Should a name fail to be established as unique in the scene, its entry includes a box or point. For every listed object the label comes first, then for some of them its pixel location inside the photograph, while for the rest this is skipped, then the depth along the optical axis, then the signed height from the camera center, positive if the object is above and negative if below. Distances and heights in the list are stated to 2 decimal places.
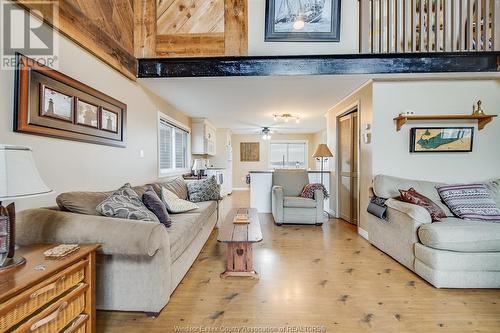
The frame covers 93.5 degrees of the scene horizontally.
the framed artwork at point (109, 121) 2.47 +0.48
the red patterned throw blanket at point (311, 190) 4.32 -0.46
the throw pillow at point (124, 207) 1.83 -0.35
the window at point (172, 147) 4.43 +0.39
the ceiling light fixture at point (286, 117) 5.45 +1.17
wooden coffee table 2.29 -0.88
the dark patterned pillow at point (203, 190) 3.82 -0.42
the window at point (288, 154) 9.72 +0.48
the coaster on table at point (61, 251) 1.22 -0.47
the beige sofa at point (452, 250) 2.14 -0.79
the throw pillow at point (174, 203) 2.93 -0.49
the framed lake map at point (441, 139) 3.27 +0.39
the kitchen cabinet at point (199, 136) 6.07 +0.75
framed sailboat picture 3.12 +1.93
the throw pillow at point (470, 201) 2.54 -0.40
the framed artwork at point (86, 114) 2.12 +0.48
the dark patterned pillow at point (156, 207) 2.34 -0.43
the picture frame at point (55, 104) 1.76 +0.48
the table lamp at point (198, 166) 6.04 -0.03
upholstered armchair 4.16 -0.77
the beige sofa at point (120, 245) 1.48 -0.55
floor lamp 4.58 +0.27
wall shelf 3.11 +0.66
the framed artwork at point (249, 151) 9.61 +0.58
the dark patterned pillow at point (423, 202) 2.51 -0.39
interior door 4.14 +0.02
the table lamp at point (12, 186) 0.97 -0.10
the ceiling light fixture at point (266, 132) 7.27 +1.05
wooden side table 0.95 -0.61
